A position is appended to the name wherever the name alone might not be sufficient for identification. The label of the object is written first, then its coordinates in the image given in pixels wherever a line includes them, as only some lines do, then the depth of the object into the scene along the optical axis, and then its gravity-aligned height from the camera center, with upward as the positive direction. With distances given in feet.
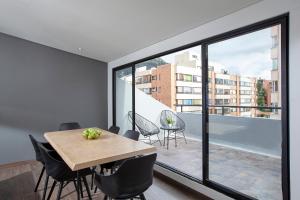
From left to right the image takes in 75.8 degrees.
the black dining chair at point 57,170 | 6.96 -2.58
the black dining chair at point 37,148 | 7.98 -2.38
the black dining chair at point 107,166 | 8.72 -3.04
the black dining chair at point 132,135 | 8.92 -1.70
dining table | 5.66 -1.75
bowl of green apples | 8.39 -1.54
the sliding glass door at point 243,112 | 6.64 -0.56
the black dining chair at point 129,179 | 5.35 -2.32
